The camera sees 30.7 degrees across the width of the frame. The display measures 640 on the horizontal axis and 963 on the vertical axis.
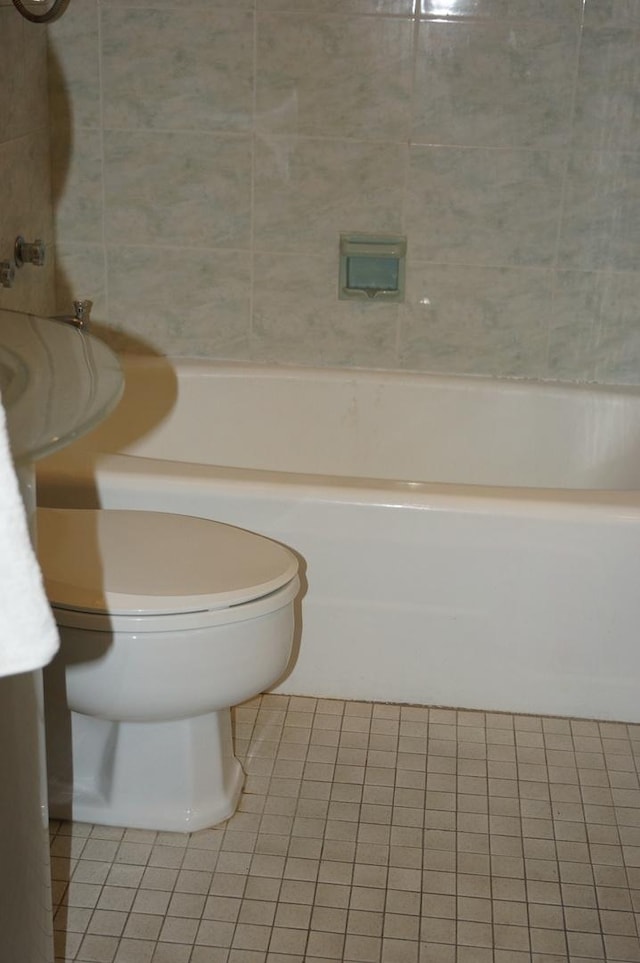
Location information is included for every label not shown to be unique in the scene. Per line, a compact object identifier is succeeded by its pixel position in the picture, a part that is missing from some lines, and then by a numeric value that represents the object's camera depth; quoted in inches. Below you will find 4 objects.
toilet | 63.3
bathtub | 79.5
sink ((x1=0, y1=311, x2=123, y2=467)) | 34.9
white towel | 29.0
